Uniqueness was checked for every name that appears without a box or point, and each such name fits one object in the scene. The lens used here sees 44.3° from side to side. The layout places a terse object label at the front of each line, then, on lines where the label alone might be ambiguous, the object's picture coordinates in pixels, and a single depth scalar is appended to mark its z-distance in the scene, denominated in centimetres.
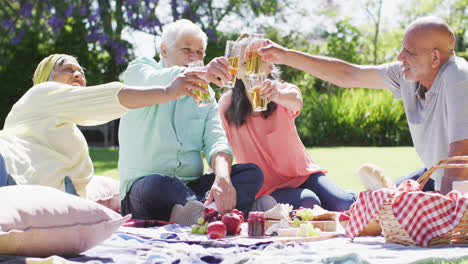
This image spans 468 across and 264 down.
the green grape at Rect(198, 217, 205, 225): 346
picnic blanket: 244
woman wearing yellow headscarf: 326
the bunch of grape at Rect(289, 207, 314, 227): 363
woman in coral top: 461
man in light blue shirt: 400
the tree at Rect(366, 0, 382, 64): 2900
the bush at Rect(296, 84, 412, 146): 1431
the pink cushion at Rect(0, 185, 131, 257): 237
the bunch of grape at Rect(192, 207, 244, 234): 343
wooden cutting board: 365
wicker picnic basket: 287
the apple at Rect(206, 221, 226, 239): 327
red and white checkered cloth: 283
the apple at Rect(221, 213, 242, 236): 341
